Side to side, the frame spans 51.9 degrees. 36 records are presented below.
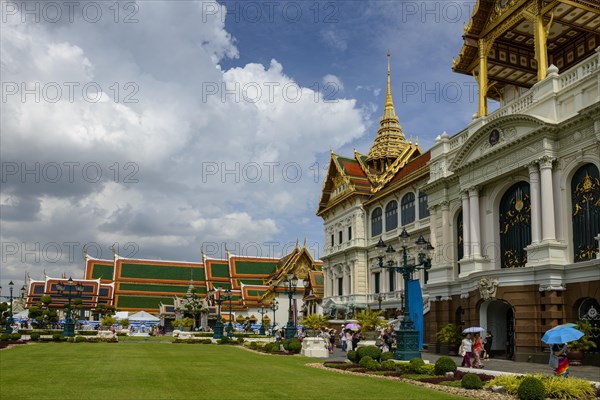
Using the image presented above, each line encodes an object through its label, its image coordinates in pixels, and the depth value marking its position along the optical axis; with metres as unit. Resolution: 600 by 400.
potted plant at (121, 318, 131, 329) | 74.44
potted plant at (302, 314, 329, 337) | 50.42
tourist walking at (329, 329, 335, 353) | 35.72
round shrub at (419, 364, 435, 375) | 18.72
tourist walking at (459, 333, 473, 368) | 22.72
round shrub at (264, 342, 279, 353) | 33.61
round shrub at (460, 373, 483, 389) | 15.44
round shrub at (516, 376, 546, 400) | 13.35
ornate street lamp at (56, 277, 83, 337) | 45.94
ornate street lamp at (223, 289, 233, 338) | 51.35
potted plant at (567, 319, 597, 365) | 22.72
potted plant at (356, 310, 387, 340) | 39.34
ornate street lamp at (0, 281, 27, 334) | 50.38
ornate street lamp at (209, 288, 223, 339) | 49.38
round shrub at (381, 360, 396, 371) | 20.25
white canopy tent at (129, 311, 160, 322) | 75.00
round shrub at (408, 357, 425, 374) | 19.03
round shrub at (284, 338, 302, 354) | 32.06
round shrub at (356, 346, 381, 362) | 22.42
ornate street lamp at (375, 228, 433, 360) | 21.95
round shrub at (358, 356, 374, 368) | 21.40
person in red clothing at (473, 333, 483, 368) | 22.61
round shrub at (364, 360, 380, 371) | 20.72
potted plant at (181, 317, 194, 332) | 72.38
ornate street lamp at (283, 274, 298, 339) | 38.58
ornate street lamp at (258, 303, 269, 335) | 80.40
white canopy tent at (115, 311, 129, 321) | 78.03
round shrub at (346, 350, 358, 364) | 23.32
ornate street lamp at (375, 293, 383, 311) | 45.54
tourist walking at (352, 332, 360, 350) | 34.50
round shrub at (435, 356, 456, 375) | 18.17
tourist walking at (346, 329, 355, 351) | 36.41
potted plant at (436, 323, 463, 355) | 30.30
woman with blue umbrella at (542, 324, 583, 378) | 15.23
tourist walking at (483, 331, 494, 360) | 27.21
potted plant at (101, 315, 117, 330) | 67.94
